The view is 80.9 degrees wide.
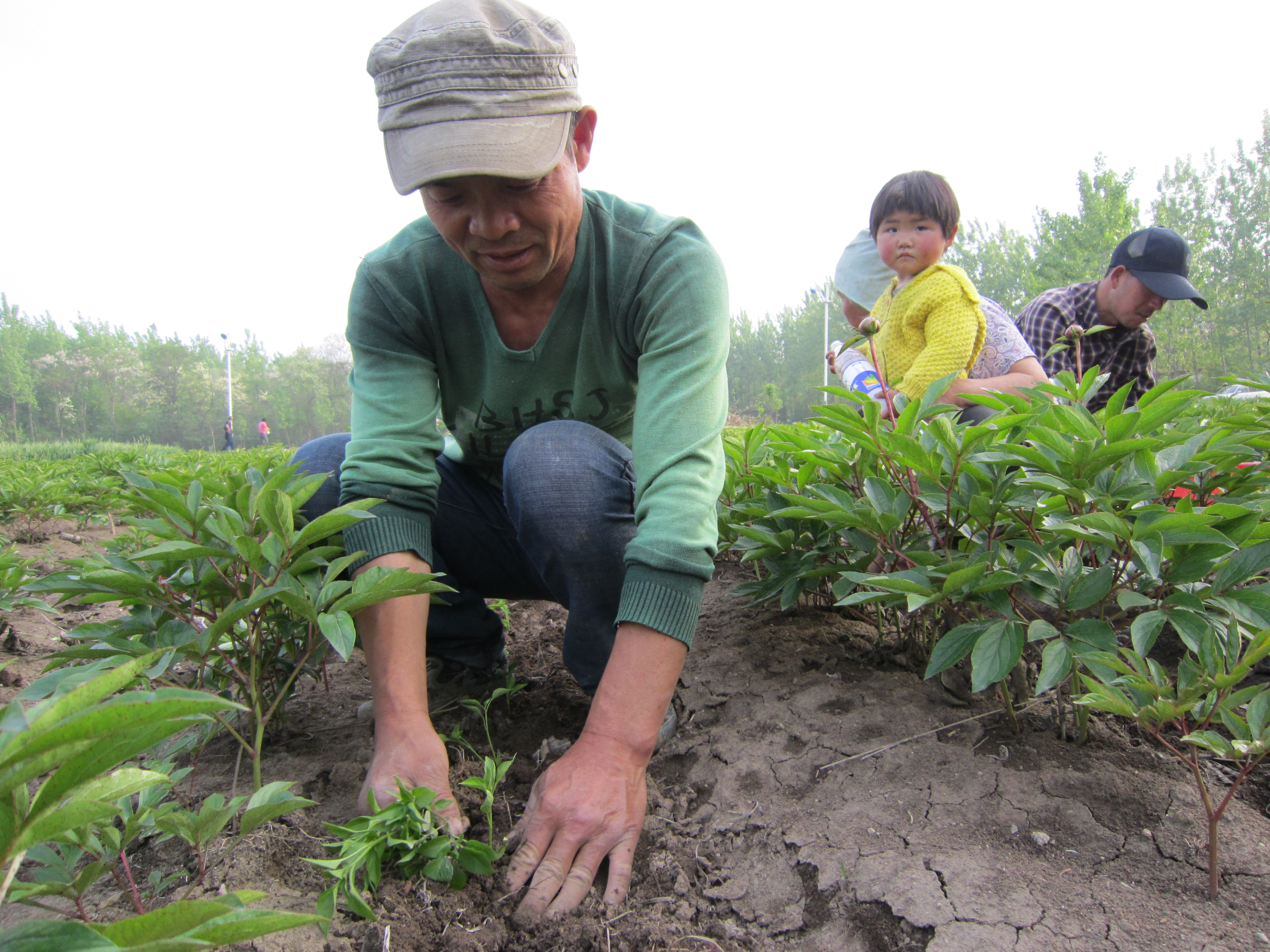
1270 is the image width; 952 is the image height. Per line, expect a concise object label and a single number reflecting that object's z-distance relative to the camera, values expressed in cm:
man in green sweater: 126
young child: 285
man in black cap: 362
